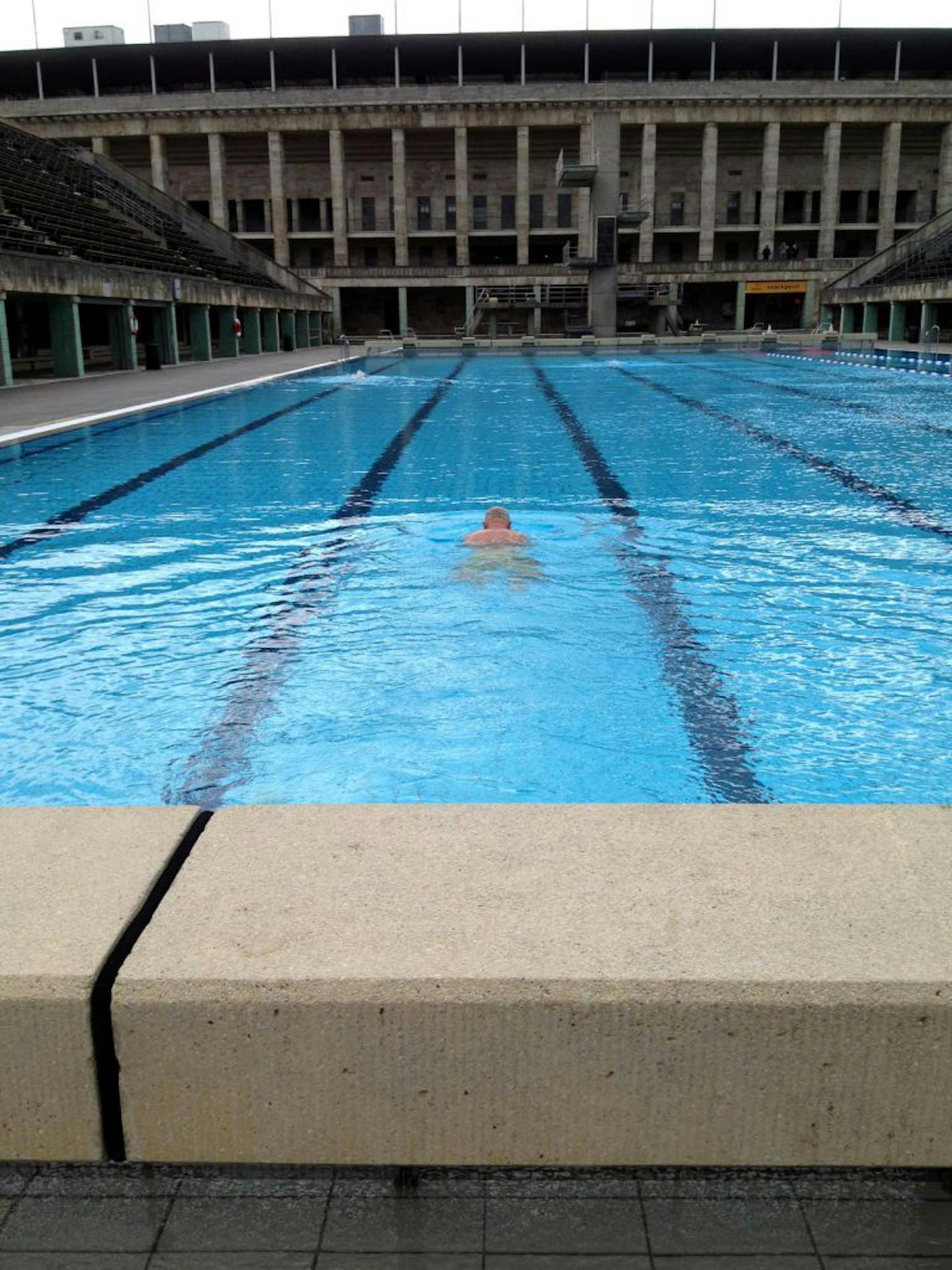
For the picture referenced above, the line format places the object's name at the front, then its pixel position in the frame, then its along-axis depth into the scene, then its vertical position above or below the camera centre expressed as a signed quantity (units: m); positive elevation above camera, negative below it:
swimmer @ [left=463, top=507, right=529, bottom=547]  6.93 -1.15
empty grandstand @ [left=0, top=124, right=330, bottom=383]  19.25 +1.46
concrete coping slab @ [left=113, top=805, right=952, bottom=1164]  1.51 -0.92
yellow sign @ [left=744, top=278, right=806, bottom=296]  47.69 +2.34
